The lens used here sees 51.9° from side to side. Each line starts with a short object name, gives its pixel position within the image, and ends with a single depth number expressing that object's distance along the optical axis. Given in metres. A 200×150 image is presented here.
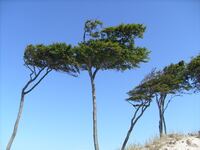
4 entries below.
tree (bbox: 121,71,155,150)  15.68
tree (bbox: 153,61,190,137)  16.21
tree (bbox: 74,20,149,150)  14.41
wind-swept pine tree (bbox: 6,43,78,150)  14.90
